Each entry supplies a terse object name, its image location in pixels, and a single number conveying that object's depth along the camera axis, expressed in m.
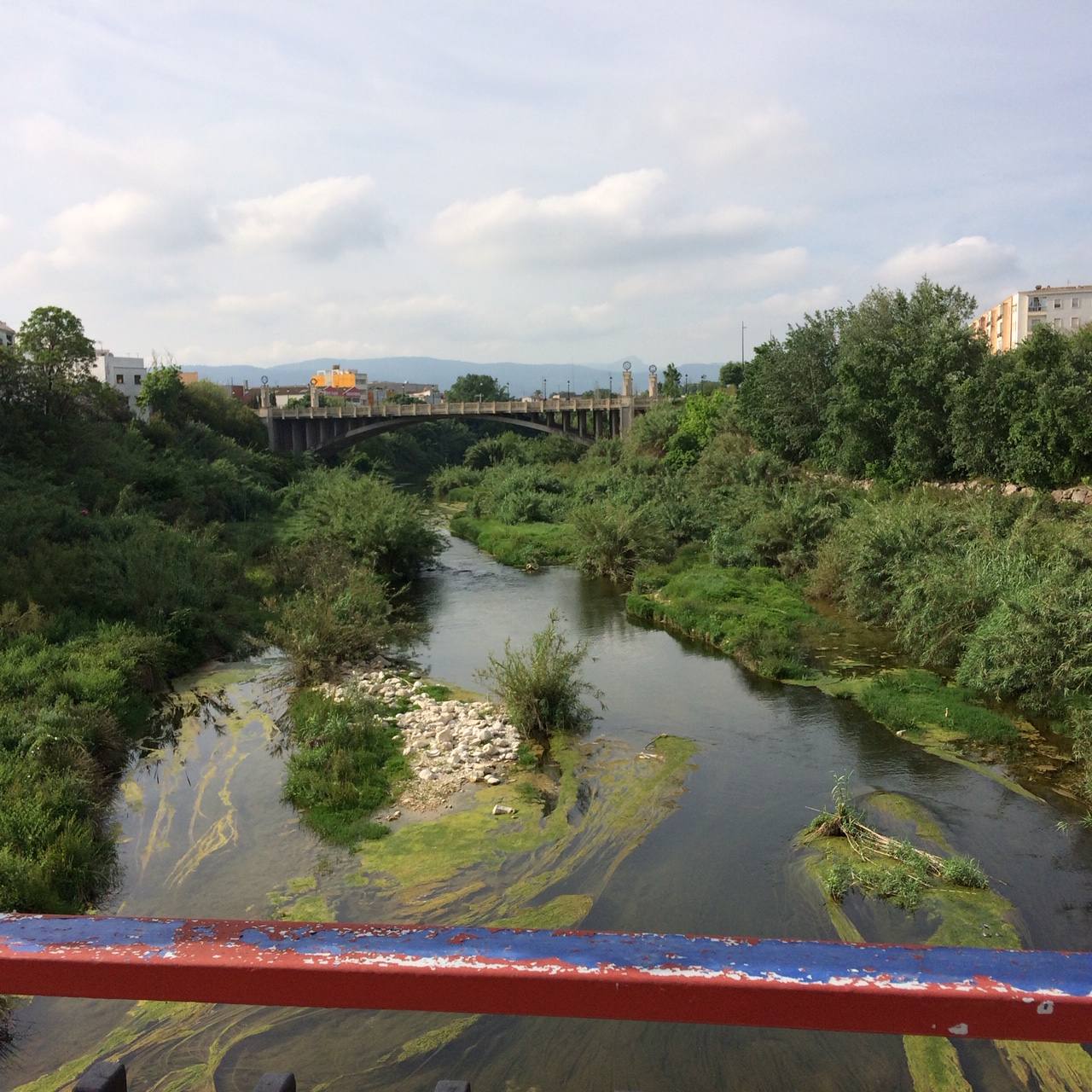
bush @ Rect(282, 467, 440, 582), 25.92
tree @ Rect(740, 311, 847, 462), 33.25
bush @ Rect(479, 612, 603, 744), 14.25
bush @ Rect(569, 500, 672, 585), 26.92
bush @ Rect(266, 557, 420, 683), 17.14
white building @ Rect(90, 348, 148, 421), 55.59
